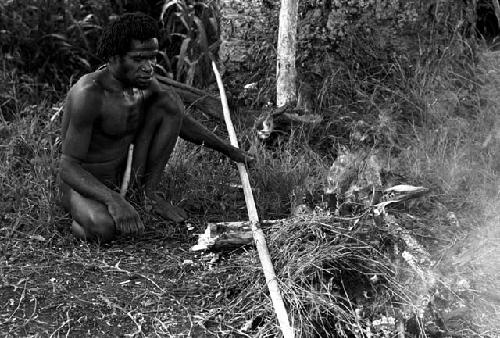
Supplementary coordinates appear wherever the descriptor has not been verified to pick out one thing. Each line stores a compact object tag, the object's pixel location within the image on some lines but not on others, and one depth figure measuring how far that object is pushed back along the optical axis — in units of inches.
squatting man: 171.9
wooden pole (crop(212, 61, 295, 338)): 141.8
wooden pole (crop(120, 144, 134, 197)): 189.6
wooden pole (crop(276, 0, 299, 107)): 220.2
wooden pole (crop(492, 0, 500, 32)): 252.4
